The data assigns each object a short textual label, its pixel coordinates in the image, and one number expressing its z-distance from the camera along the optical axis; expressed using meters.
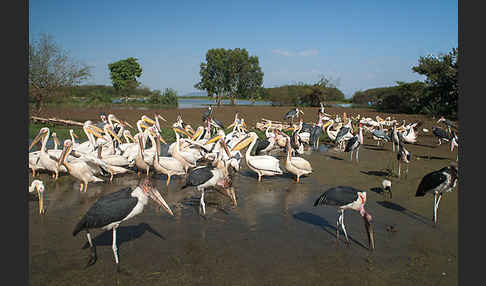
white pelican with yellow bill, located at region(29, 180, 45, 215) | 6.23
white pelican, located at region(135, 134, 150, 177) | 8.99
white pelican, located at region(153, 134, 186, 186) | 8.56
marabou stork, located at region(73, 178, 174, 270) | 4.39
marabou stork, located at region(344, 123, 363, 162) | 11.29
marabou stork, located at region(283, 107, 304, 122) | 19.53
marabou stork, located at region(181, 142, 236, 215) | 6.41
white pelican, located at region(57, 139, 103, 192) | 7.75
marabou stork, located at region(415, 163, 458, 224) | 5.61
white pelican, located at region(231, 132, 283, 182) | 9.00
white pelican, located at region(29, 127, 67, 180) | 8.76
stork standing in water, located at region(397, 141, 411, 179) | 9.26
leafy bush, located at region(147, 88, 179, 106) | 45.43
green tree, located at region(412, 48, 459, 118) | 22.77
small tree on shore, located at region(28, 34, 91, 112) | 21.05
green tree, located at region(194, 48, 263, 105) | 55.69
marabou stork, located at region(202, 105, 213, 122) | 19.47
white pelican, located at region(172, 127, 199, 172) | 9.09
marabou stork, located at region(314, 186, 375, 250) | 4.89
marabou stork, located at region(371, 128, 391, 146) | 14.08
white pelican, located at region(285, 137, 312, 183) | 8.98
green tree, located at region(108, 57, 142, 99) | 66.69
